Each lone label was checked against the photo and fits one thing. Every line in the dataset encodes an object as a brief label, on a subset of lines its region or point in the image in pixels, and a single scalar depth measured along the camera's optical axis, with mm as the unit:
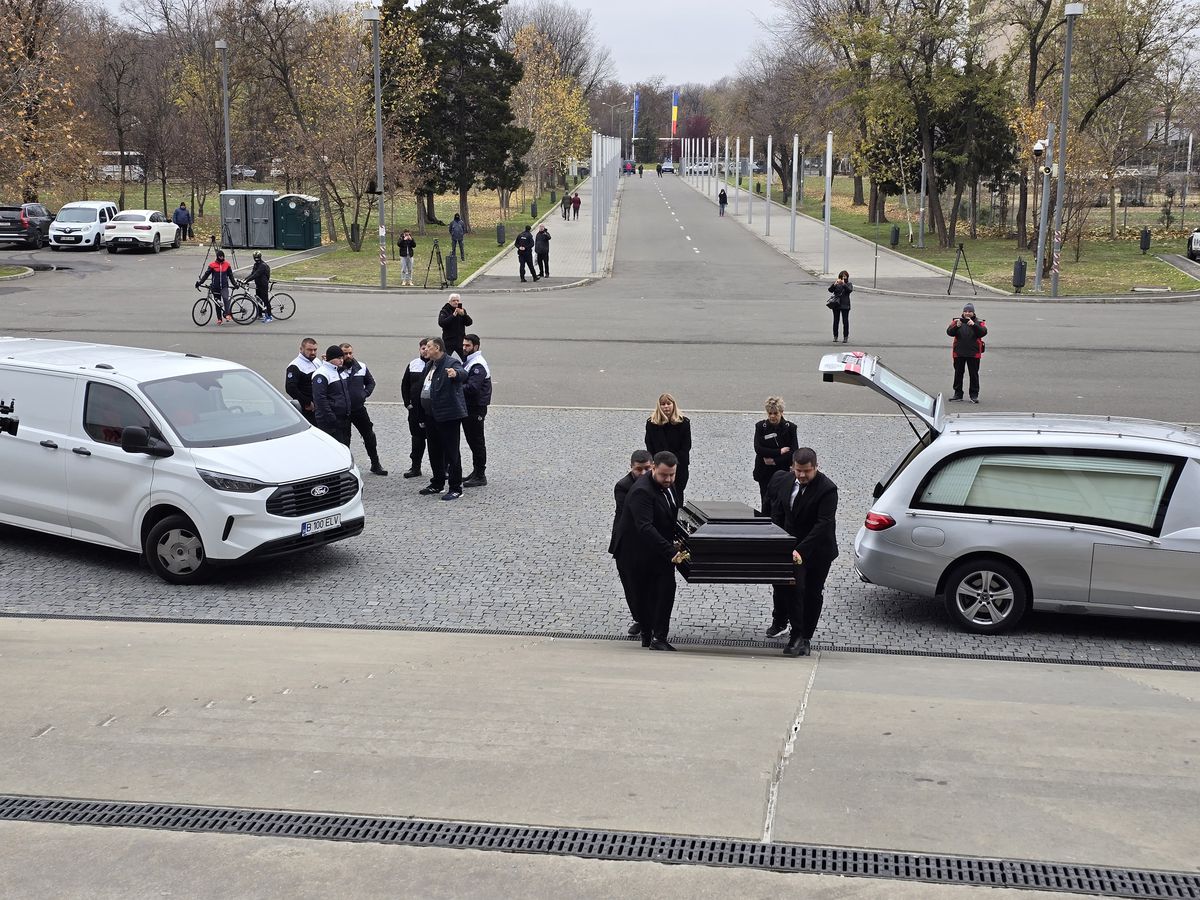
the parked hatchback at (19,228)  46688
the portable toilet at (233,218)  47750
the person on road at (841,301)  25891
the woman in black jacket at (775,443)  11312
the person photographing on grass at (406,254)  37062
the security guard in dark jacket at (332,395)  13211
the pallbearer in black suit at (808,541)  8414
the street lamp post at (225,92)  47406
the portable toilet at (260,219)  48188
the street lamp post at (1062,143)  32812
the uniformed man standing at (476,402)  13625
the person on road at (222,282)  28219
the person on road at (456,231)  42594
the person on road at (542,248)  39594
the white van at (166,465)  10117
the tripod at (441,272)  38044
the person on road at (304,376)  13680
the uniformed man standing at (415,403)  13758
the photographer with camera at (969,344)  19422
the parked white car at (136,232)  46156
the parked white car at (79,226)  47125
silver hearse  8844
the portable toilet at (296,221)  48188
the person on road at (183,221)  49781
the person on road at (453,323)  20938
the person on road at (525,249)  39062
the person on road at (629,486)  8462
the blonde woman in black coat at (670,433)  11195
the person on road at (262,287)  27891
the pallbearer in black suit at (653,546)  8102
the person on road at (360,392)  13578
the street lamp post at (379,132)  35750
